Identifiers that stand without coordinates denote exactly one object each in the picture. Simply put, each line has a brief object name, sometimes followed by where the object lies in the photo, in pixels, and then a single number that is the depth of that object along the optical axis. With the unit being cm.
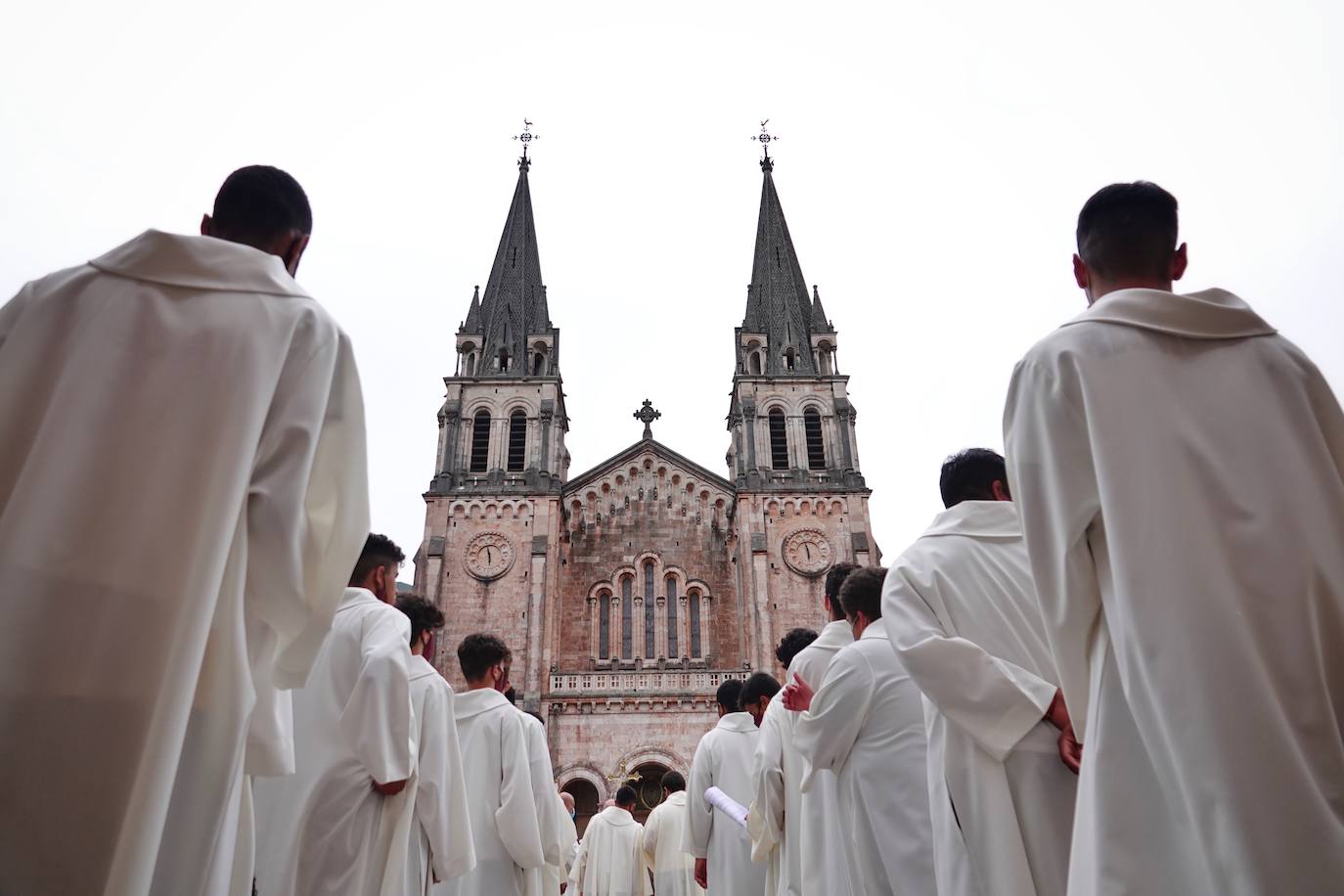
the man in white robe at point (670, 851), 967
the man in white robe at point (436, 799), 447
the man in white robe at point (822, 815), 489
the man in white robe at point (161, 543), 183
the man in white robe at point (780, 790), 568
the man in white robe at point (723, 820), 722
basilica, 2505
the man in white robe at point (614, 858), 995
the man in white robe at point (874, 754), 403
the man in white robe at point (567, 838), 851
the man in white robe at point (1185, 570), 180
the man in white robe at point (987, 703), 290
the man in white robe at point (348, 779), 383
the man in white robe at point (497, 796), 568
